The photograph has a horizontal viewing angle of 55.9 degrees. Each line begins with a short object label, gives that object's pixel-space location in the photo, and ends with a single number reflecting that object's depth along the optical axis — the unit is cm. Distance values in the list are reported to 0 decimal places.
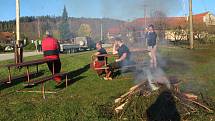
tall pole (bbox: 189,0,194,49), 1721
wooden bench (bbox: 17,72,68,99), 521
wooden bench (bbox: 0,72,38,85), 601
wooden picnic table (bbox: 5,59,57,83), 584
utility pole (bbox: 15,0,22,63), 912
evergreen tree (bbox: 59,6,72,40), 4671
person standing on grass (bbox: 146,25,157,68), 822
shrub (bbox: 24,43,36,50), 3053
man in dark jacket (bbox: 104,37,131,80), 702
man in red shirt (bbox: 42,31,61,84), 652
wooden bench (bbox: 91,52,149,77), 692
